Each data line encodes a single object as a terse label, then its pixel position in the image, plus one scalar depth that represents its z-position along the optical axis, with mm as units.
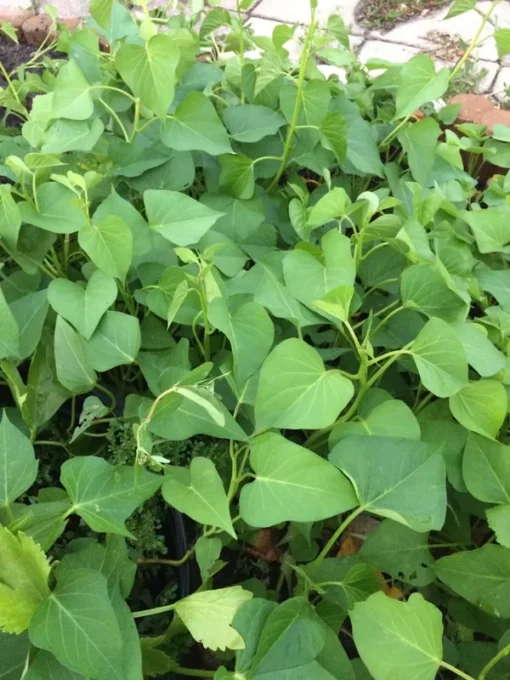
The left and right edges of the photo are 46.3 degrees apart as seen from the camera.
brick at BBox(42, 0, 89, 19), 2110
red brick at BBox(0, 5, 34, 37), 1752
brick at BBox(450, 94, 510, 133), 1239
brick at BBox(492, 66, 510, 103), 1837
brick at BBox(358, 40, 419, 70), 2016
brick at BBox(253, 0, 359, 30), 2162
